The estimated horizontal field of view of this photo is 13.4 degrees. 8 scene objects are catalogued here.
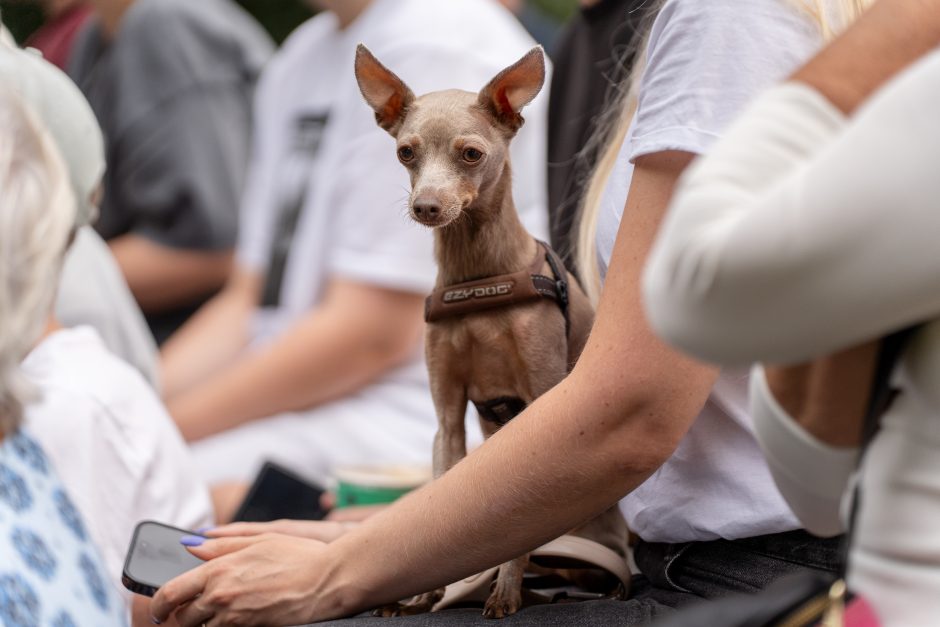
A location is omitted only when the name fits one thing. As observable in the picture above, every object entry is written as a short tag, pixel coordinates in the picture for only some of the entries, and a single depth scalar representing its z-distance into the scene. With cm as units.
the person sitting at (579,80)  326
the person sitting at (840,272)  231
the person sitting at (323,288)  321
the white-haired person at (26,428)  263
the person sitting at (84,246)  284
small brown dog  255
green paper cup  306
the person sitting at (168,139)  457
